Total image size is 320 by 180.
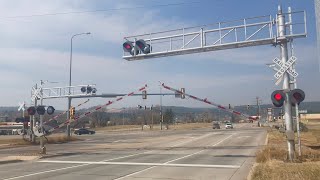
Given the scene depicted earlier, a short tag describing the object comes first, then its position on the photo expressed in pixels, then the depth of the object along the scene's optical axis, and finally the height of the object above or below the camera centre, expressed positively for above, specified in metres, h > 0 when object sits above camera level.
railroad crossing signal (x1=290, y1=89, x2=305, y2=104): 18.41 +1.27
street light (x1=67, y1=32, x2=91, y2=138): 51.53 +1.79
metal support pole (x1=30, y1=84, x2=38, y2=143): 38.64 +0.64
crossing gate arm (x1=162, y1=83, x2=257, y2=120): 22.34 +1.23
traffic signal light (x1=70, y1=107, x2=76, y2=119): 49.24 +2.09
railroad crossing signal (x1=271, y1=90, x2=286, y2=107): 18.66 +1.24
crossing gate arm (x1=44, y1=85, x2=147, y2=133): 29.04 +1.73
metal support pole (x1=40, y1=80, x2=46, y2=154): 27.80 -1.04
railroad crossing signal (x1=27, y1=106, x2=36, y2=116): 30.50 +1.40
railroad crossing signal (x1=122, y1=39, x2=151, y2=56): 24.61 +4.43
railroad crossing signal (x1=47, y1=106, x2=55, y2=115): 31.83 +1.45
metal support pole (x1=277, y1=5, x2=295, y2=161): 18.53 +1.81
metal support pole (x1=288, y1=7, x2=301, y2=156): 18.78 +1.83
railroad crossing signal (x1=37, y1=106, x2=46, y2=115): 29.35 +1.34
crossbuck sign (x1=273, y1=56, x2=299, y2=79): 19.38 +2.51
